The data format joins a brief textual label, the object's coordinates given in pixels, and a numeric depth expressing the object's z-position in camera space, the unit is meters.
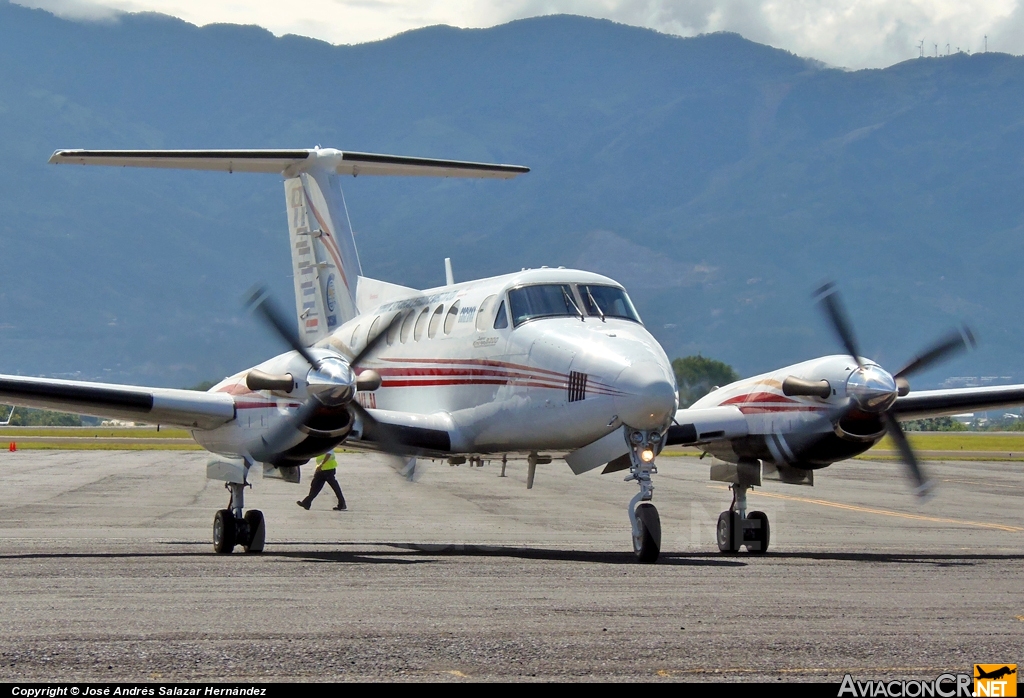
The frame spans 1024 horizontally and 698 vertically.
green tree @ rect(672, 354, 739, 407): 85.94
